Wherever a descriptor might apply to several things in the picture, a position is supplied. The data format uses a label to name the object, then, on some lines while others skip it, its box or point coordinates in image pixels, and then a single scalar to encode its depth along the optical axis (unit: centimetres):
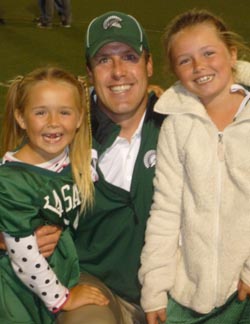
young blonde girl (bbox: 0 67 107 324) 227
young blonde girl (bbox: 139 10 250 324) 233
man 252
